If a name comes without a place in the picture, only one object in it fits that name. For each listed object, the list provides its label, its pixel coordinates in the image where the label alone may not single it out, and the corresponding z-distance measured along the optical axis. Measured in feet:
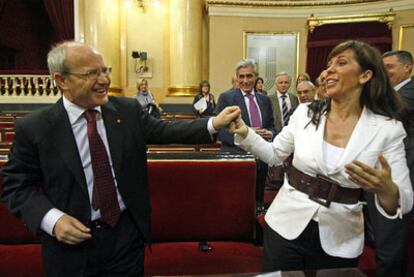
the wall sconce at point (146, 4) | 27.20
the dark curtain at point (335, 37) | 26.94
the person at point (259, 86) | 22.29
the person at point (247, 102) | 10.66
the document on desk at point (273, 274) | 4.72
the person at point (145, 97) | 18.00
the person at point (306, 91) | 12.46
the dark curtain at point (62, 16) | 29.50
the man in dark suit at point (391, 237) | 6.64
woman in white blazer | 4.69
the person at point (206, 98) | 19.99
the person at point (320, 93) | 11.48
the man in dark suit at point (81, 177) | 4.60
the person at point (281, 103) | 14.58
